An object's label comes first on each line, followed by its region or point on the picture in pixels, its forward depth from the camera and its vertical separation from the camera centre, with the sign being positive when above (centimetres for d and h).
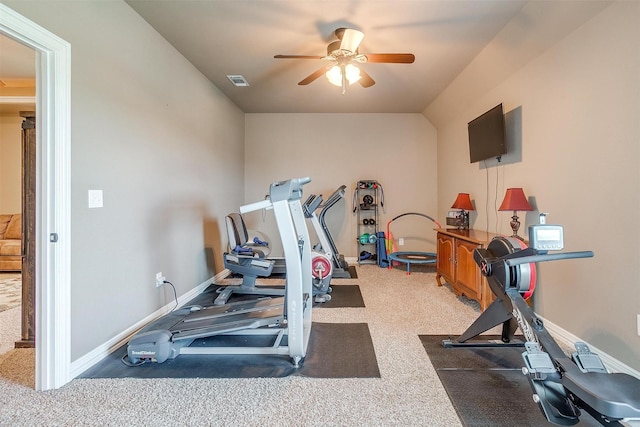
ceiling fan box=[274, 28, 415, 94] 273 +148
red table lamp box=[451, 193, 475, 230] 415 +7
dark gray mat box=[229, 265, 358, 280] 469 -103
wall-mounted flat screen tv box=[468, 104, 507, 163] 332 +92
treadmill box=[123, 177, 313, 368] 212 -89
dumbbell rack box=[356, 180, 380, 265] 554 -9
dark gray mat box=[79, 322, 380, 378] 203 -111
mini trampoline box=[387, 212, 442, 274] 477 -75
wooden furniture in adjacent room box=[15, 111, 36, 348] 234 -15
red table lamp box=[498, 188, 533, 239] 284 +8
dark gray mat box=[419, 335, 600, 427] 161 -111
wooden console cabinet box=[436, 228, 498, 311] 303 -63
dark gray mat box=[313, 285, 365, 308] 340 -106
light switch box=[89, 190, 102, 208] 213 +10
